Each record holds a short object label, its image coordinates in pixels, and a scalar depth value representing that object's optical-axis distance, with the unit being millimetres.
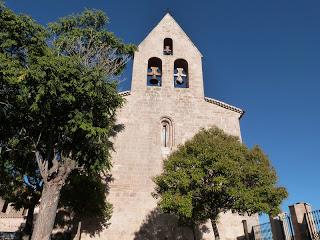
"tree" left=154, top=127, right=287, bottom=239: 13531
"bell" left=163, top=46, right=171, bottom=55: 24773
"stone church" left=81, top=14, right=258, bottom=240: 18438
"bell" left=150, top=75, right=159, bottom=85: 23494
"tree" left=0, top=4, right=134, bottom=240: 12859
